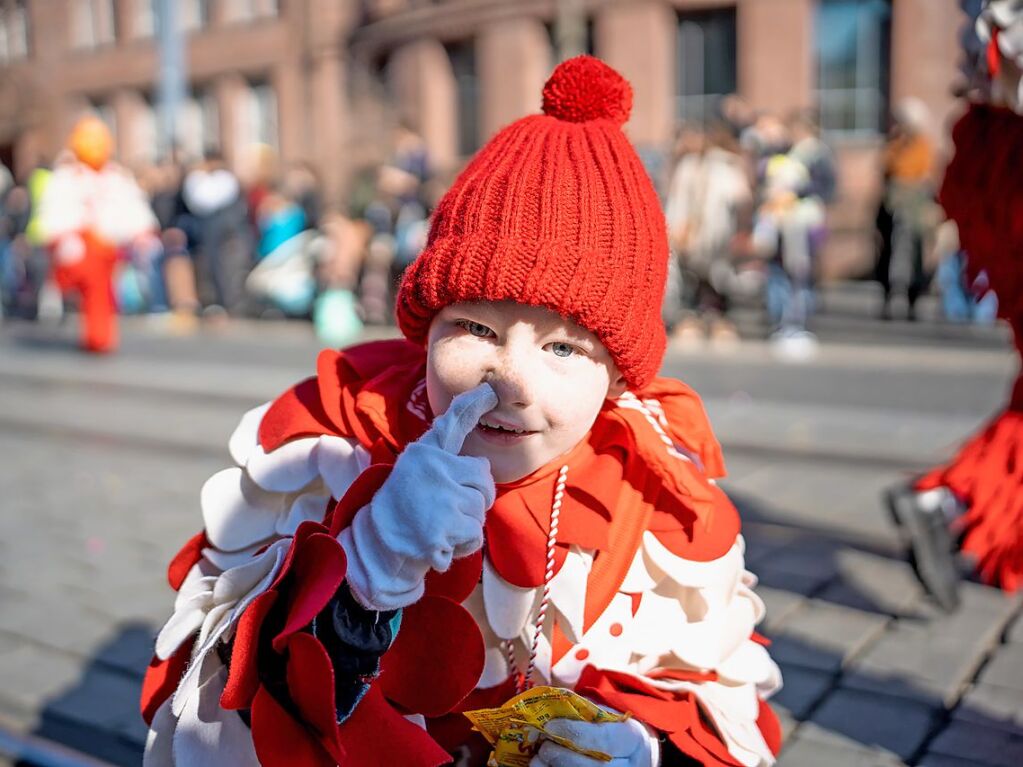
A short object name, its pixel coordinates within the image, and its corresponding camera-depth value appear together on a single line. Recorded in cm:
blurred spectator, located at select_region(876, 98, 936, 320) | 1000
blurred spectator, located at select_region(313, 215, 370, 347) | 1157
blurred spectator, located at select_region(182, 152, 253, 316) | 1304
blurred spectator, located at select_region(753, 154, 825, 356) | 948
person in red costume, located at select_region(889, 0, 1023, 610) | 277
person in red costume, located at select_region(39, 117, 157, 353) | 937
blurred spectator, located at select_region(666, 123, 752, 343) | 974
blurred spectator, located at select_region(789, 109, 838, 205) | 1012
